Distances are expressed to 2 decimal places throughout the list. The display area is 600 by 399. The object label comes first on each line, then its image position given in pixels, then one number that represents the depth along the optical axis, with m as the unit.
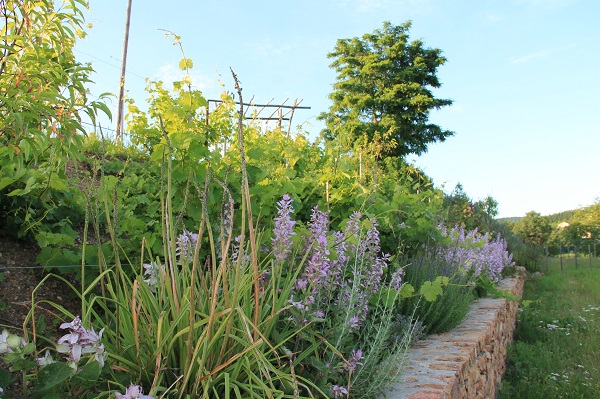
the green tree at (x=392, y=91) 28.08
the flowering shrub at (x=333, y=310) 1.97
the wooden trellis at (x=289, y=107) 12.59
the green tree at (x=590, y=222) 28.88
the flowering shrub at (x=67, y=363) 1.34
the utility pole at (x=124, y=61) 9.24
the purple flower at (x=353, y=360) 1.96
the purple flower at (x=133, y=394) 1.36
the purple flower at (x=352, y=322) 2.02
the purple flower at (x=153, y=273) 2.00
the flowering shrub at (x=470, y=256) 4.66
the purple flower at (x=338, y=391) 1.85
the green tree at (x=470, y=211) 10.21
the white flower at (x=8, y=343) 1.33
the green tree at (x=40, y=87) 1.94
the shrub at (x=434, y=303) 3.39
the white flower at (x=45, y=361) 1.43
